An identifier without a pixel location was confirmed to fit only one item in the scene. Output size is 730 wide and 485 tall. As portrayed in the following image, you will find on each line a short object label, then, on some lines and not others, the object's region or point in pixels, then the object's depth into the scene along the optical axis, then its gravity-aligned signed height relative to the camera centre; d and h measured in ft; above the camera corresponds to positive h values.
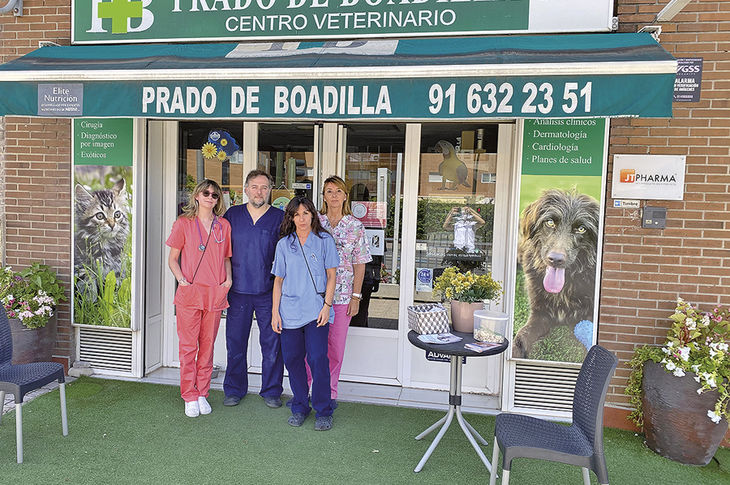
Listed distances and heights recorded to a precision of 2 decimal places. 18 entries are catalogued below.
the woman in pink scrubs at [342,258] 14.52 -1.07
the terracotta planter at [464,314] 12.73 -2.18
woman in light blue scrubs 13.17 -1.84
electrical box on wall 13.88 +0.27
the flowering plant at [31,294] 15.81 -2.55
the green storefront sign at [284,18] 14.73 +5.71
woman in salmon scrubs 14.16 -1.65
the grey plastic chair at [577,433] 9.23 -3.86
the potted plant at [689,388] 12.33 -3.69
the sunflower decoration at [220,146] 17.87 +2.26
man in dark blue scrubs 14.49 -1.70
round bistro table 11.33 -3.64
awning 11.57 +3.19
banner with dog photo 14.24 -0.27
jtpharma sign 13.84 +1.31
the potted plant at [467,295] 12.73 -1.72
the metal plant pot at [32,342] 15.84 -4.03
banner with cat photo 16.67 -0.27
